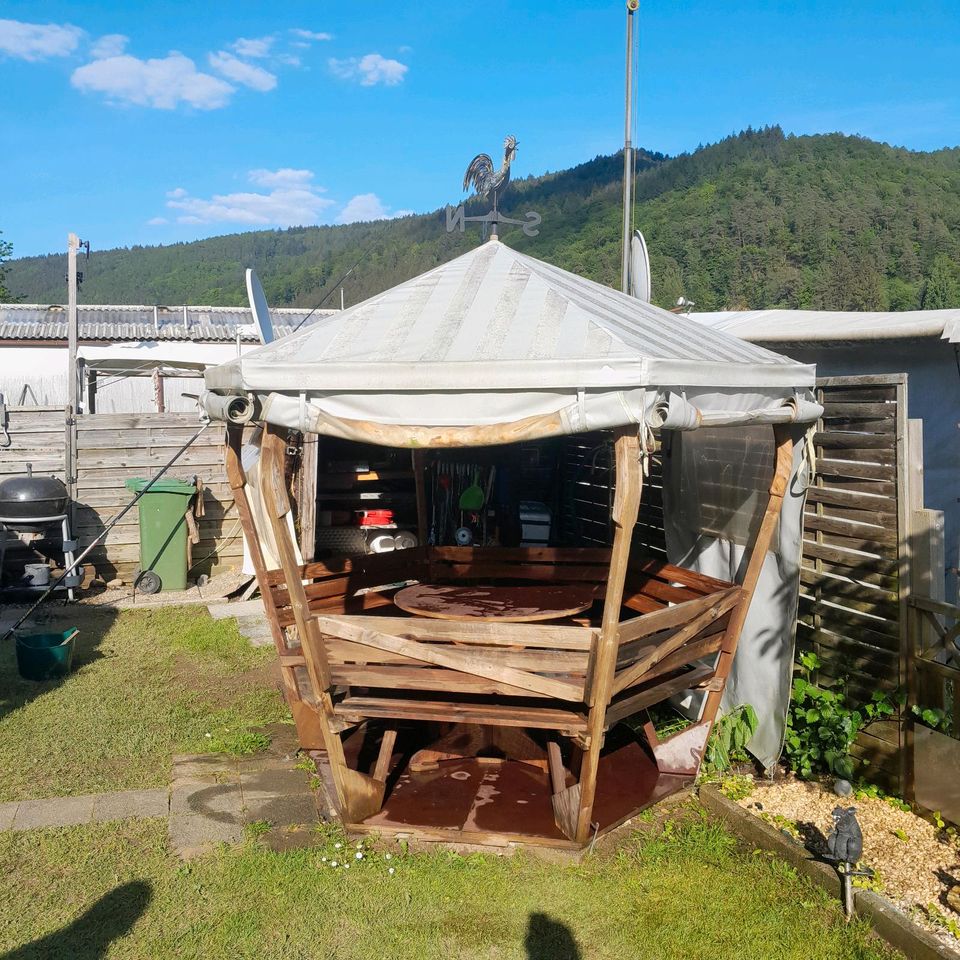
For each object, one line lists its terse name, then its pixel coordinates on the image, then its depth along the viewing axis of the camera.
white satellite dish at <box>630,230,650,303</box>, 7.76
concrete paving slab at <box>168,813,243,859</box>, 4.17
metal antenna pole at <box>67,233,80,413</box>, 10.31
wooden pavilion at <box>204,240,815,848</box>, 3.51
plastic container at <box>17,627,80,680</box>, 6.53
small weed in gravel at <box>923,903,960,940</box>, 3.34
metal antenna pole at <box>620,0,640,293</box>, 9.14
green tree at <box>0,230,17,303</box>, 44.62
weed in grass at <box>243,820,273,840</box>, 4.28
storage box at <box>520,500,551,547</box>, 9.02
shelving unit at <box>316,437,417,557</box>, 9.30
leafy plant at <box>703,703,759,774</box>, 4.90
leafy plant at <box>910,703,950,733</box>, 4.01
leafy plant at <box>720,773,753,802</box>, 4.60
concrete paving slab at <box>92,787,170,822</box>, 4.53
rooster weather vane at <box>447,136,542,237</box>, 5.52
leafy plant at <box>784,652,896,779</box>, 4.41
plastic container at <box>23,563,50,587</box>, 8.83
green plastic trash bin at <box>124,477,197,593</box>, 9.63
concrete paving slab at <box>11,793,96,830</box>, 4.42
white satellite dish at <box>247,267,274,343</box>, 7.93
